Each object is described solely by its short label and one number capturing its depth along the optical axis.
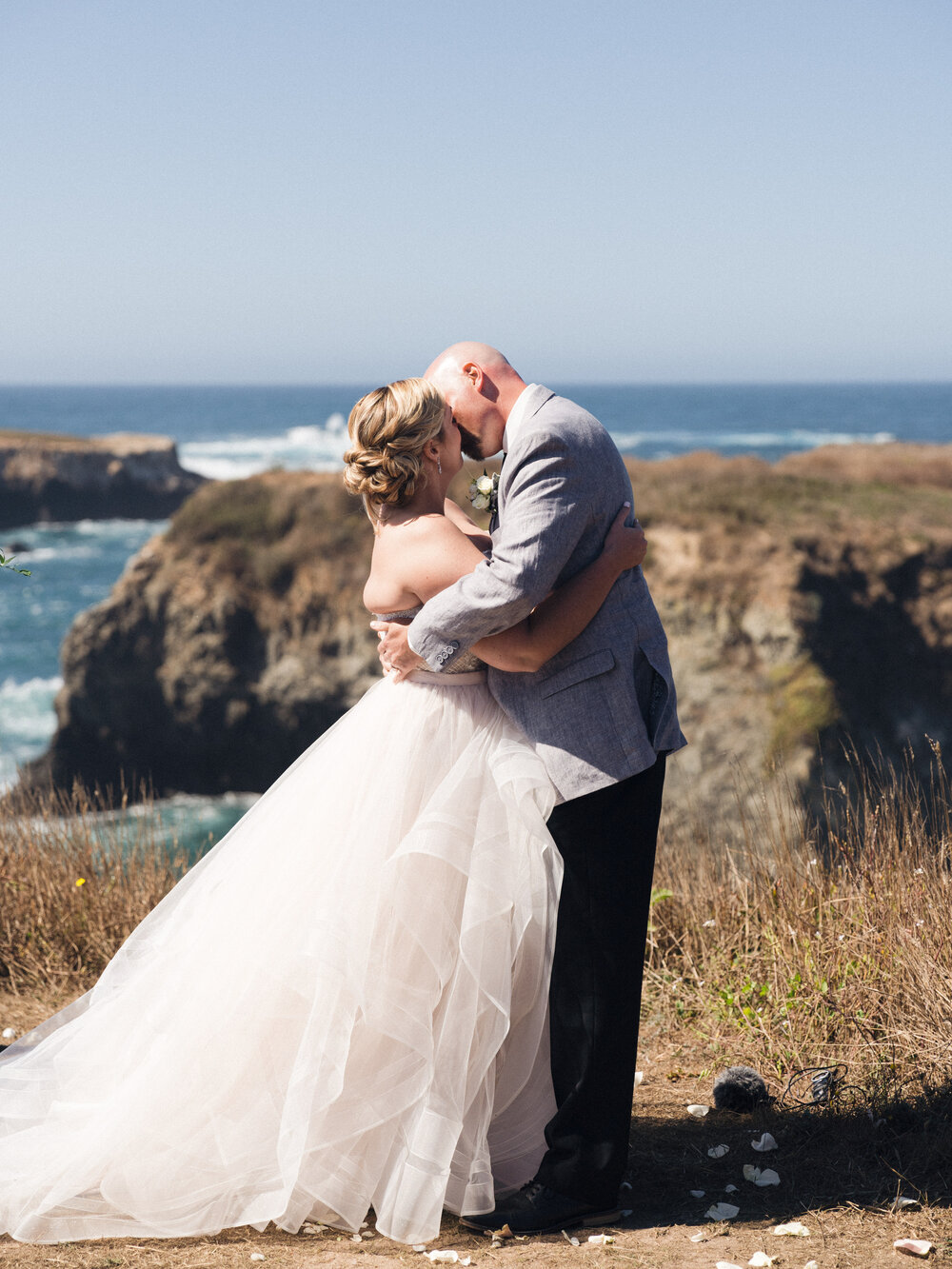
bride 2.73
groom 2.69
